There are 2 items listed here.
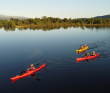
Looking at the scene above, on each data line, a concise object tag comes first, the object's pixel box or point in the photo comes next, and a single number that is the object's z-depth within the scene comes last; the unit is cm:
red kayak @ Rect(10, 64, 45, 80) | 2173
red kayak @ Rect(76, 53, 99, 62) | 2994
